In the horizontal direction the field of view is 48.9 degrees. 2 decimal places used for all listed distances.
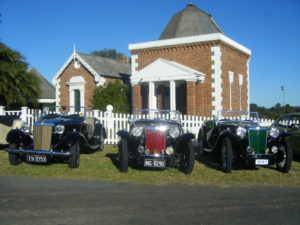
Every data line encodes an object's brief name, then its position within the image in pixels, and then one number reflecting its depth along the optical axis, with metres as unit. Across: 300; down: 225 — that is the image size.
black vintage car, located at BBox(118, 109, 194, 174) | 7.64
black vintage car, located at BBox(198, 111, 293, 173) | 7.92
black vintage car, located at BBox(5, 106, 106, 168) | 8.16
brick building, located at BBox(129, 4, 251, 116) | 19.56
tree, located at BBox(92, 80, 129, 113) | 21.86
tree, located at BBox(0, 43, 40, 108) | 20.16
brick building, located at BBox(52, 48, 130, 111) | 23.88
